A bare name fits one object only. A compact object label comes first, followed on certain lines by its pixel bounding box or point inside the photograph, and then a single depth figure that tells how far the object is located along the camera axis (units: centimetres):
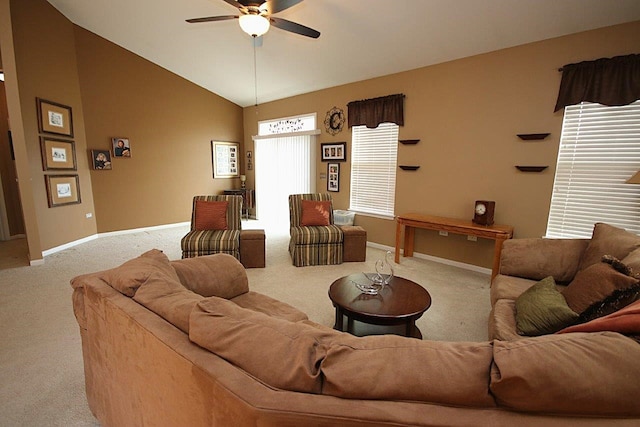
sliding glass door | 585
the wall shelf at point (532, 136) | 325
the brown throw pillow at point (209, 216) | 400
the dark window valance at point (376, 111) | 437
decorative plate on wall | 520
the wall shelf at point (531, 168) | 329
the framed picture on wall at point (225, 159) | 700
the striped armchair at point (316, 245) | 394
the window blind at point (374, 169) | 467
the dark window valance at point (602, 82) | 272
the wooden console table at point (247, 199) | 737
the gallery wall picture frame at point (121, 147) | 541
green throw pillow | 149
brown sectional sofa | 63
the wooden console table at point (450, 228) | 328
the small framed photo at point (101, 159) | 516
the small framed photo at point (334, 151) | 525
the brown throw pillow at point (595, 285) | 144
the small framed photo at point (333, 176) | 542
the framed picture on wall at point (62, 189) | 435
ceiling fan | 253
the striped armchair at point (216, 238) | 357
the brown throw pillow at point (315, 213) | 433
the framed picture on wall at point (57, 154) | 428
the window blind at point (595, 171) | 287
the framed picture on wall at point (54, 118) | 416
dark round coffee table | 194
